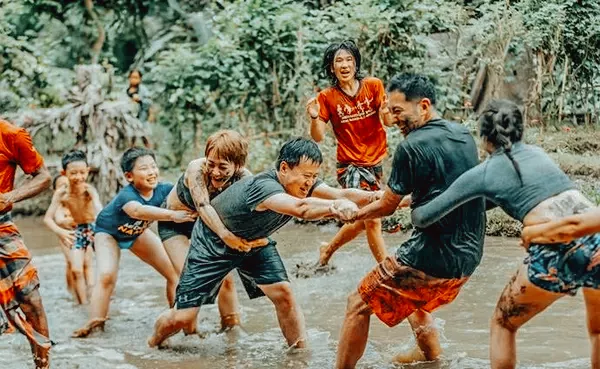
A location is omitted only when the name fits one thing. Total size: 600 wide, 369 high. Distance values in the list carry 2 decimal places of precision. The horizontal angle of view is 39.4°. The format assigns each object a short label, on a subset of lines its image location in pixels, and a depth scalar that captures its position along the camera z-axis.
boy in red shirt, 6.90
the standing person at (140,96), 14.80
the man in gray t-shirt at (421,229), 4.41
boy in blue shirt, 6.52
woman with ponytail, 3.81
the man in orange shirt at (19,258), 5.18
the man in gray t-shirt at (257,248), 4.94
